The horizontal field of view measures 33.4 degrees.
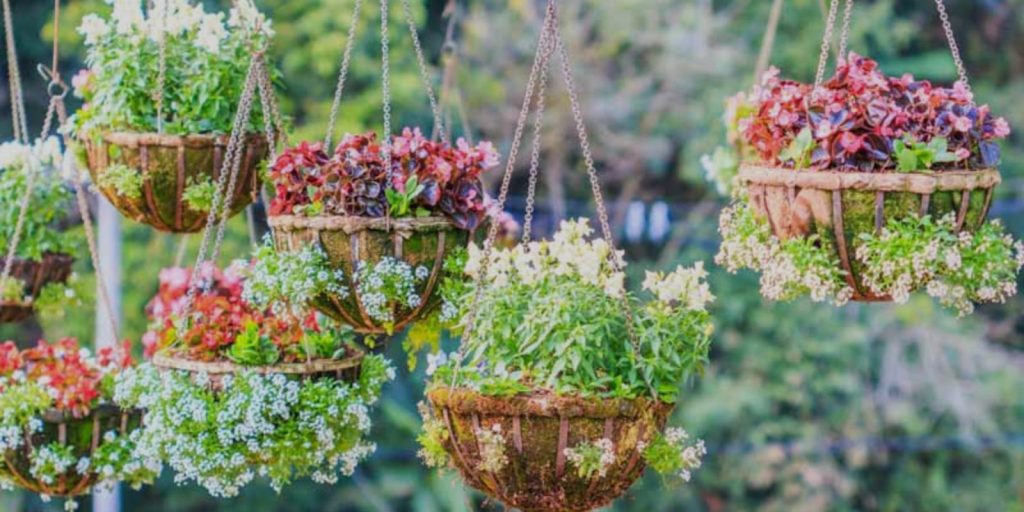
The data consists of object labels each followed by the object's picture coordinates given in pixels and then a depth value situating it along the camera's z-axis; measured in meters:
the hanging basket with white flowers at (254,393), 3.41
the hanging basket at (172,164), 3.88
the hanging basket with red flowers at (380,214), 3.33
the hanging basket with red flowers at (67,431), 3.88
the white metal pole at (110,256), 6.07
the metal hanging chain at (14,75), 4.28
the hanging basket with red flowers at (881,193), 3.13
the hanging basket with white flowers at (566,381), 3.02
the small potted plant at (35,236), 4.50
